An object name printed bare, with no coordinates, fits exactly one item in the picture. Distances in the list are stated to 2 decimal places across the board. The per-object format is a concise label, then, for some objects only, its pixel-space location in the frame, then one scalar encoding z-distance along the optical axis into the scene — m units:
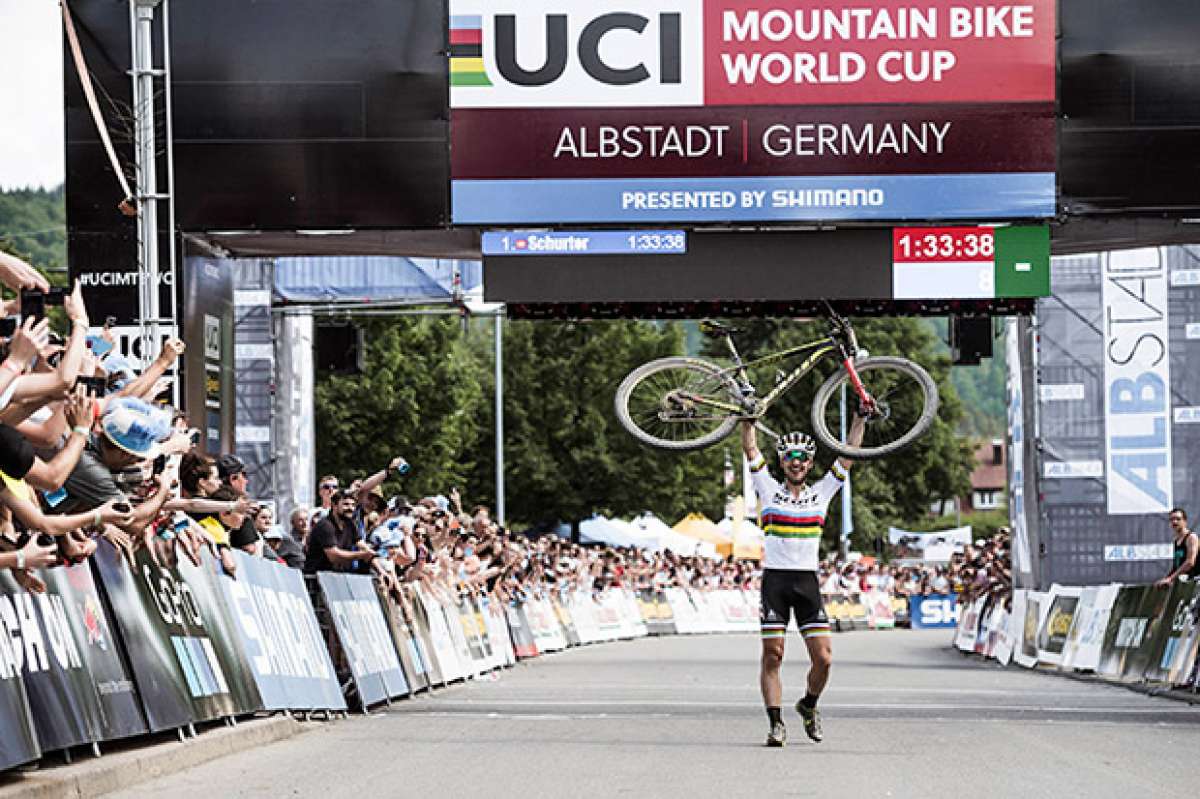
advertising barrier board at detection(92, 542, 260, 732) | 11.67
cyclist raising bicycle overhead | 14.49
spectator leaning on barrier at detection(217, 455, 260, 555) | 15.10
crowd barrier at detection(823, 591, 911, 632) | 60.94
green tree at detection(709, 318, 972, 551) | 96.44
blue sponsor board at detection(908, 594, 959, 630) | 62.56
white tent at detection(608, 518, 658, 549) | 69.12
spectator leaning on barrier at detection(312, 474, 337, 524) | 19.30
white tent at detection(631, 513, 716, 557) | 69.81
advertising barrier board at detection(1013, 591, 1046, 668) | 29.36
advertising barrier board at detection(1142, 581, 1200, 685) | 20.47
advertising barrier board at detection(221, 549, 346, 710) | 14.33
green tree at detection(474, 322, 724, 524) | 83.38
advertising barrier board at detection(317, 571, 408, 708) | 17.17
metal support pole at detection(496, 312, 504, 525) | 63.81
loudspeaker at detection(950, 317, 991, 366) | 30.25
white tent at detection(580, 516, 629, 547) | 69.38
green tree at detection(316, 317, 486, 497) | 72.75
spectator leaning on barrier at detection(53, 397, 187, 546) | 10.60
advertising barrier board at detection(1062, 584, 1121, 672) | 25.14
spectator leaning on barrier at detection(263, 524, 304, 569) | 18.59
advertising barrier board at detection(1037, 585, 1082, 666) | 27.38
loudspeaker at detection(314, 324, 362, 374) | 34.66
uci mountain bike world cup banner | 18.89
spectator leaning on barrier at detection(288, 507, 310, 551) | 20.14
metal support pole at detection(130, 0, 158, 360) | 18.12
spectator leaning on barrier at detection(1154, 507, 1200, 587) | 21.27
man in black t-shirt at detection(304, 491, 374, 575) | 18.83
